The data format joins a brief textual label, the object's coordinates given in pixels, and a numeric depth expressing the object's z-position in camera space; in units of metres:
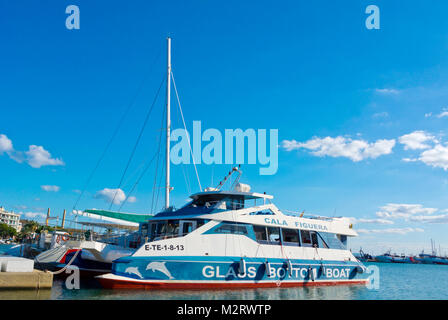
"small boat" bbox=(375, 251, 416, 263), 119.69
